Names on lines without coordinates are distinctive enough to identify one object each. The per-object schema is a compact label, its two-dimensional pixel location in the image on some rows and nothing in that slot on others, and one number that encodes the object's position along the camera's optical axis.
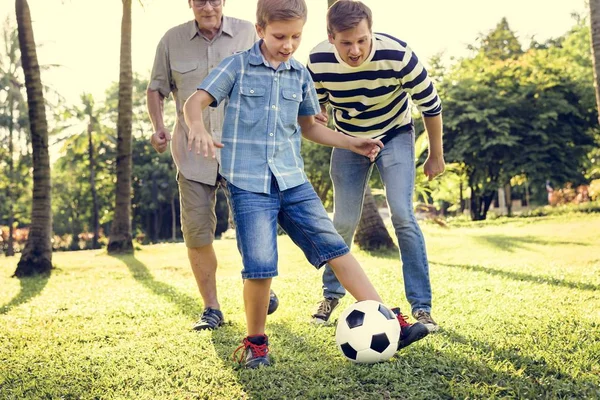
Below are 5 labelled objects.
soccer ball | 3.45
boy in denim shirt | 3.54
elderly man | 4.80
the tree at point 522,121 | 26.08
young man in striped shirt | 4.18
